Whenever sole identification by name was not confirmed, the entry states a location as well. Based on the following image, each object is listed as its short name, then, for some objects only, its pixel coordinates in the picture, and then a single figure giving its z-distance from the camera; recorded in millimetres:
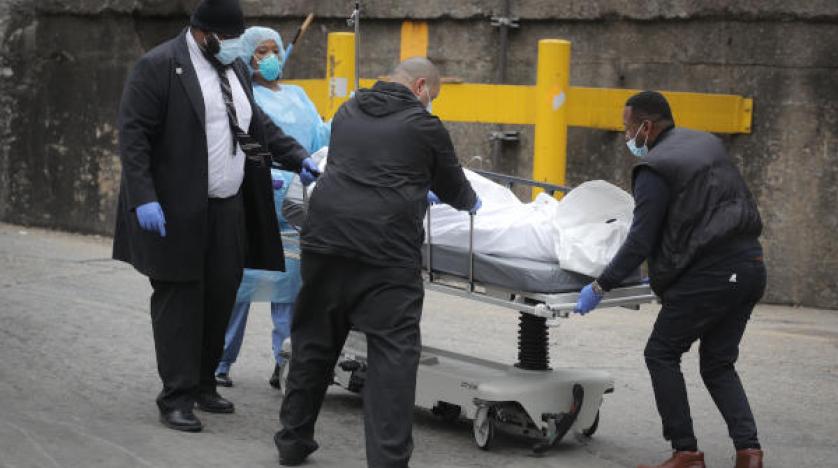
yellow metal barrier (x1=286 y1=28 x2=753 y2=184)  19578
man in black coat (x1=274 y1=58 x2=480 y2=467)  10523
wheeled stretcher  11141
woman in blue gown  13719
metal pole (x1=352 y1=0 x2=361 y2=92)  14016
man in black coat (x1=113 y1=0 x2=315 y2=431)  11922
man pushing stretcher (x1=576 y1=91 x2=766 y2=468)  10969
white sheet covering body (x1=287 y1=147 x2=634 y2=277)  11217
